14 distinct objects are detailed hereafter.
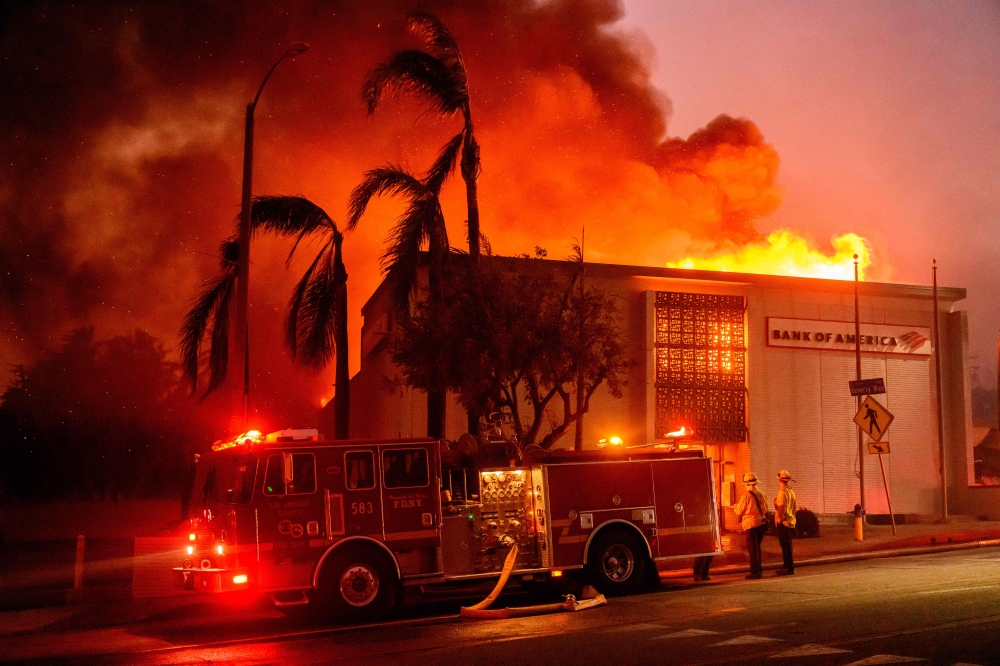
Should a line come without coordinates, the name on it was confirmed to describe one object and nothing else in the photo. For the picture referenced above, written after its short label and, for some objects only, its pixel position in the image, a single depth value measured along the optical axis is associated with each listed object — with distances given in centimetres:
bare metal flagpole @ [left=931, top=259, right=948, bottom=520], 2642
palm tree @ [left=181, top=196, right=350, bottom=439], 2106
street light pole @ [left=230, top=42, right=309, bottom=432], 1543
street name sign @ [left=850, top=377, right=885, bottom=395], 2194
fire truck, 1245
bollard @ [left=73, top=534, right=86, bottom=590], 1644
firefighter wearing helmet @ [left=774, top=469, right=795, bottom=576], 1580
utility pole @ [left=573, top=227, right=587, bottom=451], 1945
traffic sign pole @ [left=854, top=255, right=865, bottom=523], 2472
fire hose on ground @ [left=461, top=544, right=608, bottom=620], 1203
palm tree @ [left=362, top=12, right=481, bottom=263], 2058
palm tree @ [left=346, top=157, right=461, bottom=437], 1966
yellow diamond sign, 2103
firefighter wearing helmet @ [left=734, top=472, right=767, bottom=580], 1533
